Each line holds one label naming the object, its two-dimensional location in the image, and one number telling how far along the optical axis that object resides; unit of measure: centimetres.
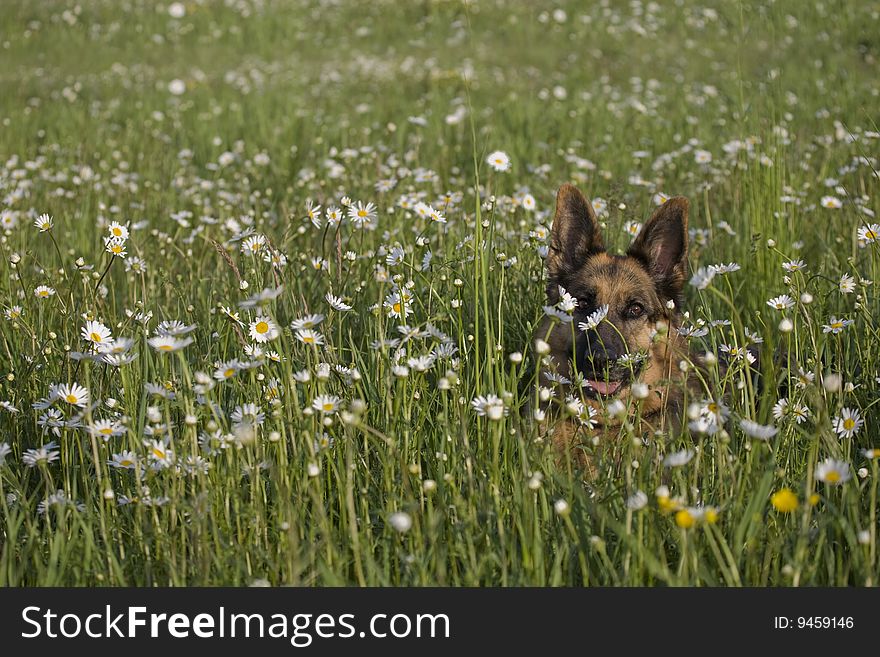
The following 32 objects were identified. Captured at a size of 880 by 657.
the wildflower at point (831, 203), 523
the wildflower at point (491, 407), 238
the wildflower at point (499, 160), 489
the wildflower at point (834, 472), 196
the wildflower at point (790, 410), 294
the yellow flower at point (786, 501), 191
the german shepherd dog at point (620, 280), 404
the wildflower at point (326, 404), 268
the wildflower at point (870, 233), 390
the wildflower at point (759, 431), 212
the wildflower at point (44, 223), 368
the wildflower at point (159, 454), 251
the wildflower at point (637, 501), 212
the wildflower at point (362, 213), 379
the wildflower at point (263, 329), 274
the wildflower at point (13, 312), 350
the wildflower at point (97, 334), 291
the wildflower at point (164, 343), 255
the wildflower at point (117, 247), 366
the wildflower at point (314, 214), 362
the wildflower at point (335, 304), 313
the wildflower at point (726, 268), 305
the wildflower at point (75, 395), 281
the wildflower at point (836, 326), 319
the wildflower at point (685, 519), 189
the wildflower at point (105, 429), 252
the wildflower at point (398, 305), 324
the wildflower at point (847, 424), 277
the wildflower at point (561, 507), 213
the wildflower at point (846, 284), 363
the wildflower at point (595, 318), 281
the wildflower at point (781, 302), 316
